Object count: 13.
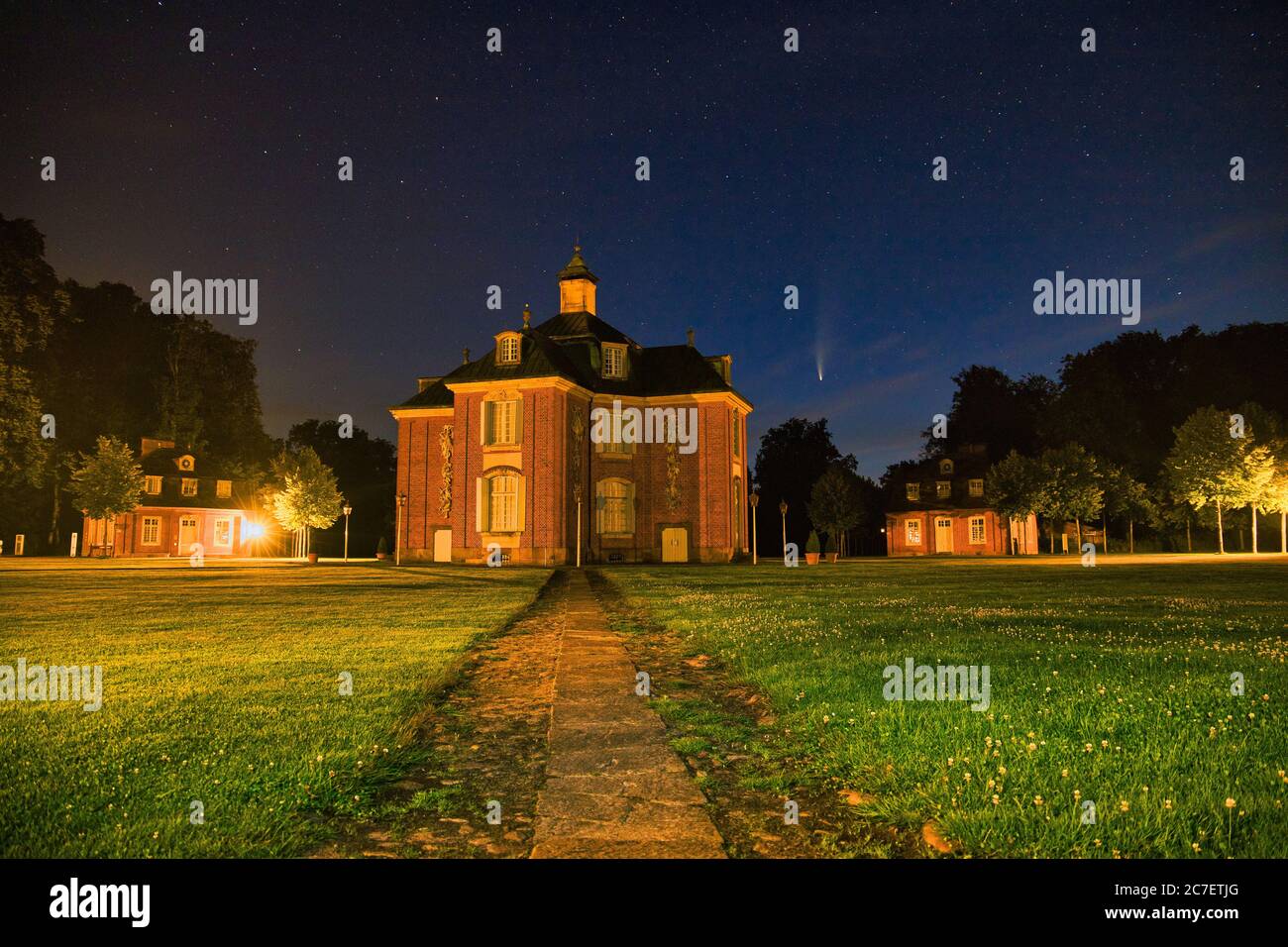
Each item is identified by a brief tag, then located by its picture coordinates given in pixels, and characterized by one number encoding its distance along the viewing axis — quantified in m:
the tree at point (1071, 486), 60.19
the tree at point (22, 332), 38.31
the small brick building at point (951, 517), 68.69
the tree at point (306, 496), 56.56
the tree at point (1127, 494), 62.56
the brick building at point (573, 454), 43.84
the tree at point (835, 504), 71.75
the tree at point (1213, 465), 50.72
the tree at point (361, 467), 86.06
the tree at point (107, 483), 56.03
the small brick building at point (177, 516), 64.38
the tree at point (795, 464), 83.38
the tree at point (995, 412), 82.69
